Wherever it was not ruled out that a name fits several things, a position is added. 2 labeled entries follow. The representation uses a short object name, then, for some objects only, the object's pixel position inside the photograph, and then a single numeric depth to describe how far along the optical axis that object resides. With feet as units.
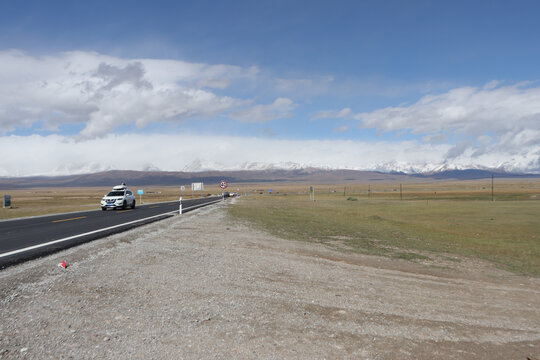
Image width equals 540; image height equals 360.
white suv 114.83
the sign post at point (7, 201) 152.87
